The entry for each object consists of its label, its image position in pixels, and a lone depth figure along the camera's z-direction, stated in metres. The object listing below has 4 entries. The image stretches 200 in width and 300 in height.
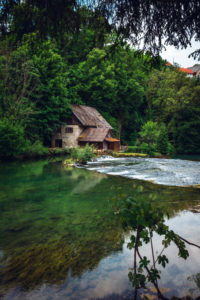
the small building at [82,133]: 39.38
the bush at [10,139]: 24.66
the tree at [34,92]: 29.33
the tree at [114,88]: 46.25
